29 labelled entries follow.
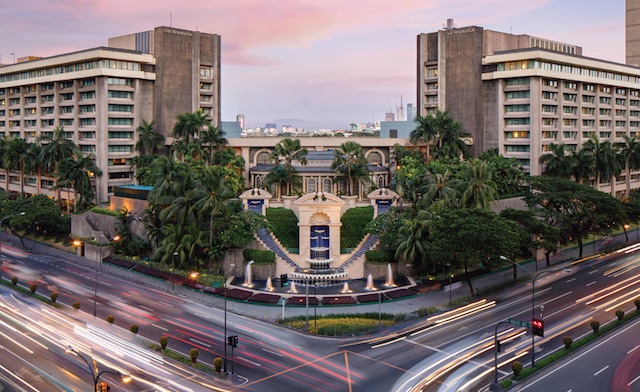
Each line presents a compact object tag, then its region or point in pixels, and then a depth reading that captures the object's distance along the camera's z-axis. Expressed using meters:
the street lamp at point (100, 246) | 85.81
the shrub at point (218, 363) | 45.25
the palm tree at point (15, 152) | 120.44
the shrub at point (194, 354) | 47.22
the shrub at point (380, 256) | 78.81
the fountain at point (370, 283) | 74.12
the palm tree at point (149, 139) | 111.50
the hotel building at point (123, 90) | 113.19
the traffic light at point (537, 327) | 44.88
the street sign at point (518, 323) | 44.29
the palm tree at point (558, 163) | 106.25
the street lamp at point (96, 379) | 36.66
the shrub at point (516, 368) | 44.19
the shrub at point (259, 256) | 78.56
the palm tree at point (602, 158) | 108.25
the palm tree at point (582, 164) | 106.75
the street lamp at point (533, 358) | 46.52
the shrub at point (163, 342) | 49.78
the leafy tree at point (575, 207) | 83.06
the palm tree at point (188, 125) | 105.00
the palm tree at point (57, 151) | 108.38
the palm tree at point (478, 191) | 76.46
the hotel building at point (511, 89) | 110.56
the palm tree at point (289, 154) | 92.31
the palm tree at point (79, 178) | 103.25
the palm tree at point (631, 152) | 121.44
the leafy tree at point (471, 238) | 66.81
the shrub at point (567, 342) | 49.94
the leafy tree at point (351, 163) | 92.00
